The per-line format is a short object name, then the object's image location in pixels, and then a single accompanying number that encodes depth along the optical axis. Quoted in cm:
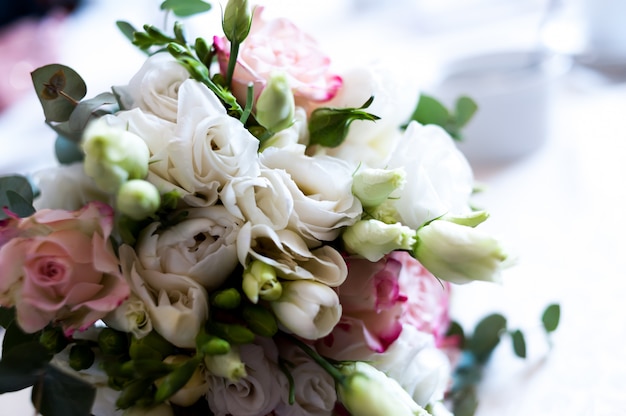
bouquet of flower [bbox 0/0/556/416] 34
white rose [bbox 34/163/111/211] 44
